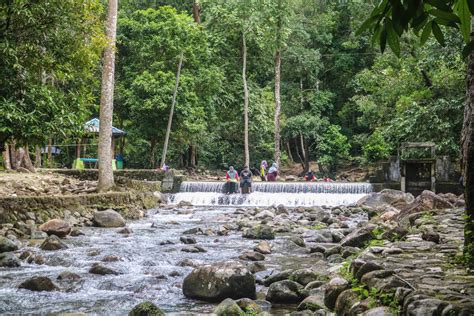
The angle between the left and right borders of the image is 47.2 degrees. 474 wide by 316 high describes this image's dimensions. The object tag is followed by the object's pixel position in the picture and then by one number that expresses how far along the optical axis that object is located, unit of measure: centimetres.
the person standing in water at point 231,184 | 2236
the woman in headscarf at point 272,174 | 2681
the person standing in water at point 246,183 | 2201
